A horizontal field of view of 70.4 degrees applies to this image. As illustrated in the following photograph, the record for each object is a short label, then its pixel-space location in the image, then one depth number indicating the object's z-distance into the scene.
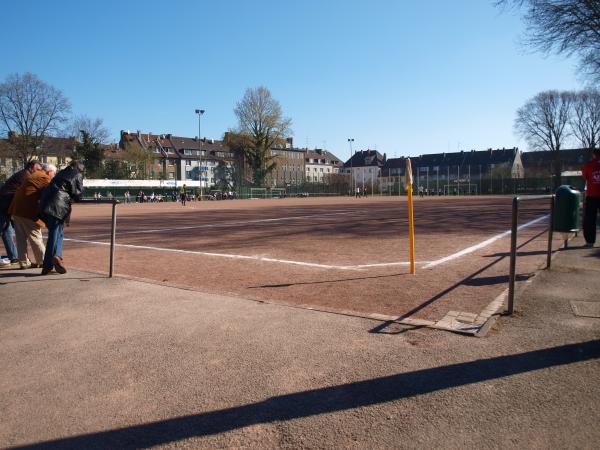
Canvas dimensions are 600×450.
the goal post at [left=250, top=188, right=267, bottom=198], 74.74
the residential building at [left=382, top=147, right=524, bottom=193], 81.19
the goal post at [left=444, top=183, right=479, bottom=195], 80.75
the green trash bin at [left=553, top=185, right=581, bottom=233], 6.32
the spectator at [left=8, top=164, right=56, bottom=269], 7.02
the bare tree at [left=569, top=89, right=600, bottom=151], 68.56
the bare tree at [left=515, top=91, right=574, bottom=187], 72.38
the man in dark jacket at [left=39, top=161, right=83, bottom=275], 6.48
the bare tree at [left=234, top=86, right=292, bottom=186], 71.44
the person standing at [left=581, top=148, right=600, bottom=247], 8.57
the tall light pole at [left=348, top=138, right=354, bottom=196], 88.92
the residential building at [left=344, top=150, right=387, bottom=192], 132.25
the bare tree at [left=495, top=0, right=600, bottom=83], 17.25
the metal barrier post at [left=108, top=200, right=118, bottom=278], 6.43
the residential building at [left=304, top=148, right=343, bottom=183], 138.16
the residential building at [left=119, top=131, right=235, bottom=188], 101.56
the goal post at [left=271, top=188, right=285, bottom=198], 79.06
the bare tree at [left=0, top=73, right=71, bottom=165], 53.22
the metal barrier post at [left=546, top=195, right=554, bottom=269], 6.45
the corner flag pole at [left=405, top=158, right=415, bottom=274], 6.39
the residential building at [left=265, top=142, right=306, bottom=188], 128.62
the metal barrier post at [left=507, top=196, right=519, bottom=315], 4.28
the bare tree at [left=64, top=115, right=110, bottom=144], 69.00
